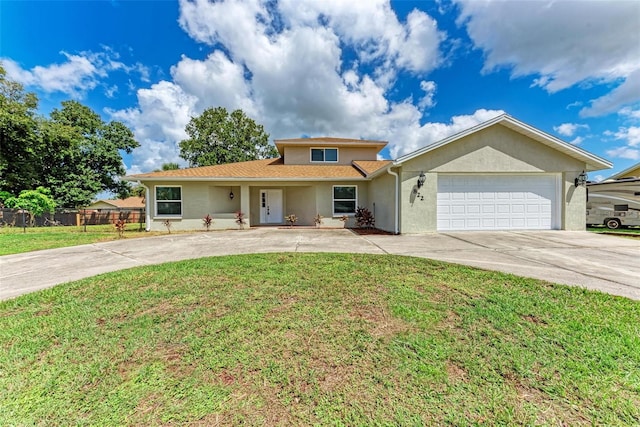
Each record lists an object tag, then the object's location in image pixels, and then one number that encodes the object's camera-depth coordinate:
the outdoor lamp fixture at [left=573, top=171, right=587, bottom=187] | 10.28
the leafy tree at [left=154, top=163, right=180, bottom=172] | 34.91
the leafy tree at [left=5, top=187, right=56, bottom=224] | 17.19
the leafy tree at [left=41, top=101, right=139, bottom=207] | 22.45
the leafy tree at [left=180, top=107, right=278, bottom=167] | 29.17
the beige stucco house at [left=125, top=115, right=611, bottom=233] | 10.20
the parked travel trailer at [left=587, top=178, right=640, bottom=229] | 12.69
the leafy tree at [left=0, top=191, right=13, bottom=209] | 19.39
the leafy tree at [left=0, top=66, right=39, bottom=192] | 19.55
